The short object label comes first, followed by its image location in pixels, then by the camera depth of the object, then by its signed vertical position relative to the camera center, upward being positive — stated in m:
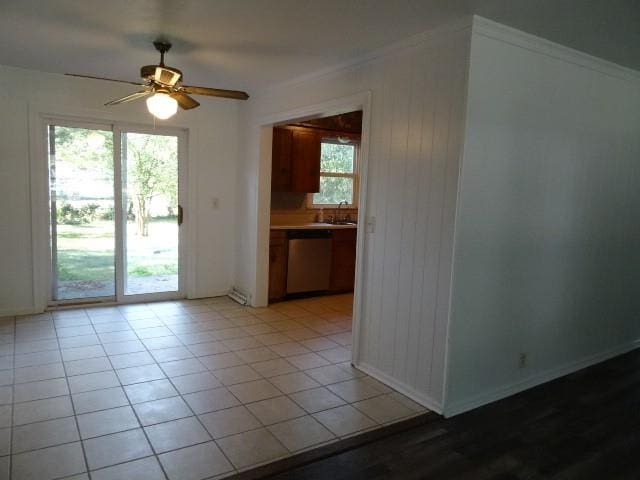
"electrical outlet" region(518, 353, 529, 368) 3.15 -1.09
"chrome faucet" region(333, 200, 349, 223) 6.32 -0.26
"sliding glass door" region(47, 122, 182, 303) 4.68 -0.29
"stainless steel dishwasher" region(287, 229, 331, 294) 5.42 -0.81
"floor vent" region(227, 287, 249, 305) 5.25 -1.25
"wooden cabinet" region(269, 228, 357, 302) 5.31 -0.83
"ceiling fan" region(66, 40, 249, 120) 2.95 +0.69
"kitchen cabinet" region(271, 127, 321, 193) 5.48 +0.41
